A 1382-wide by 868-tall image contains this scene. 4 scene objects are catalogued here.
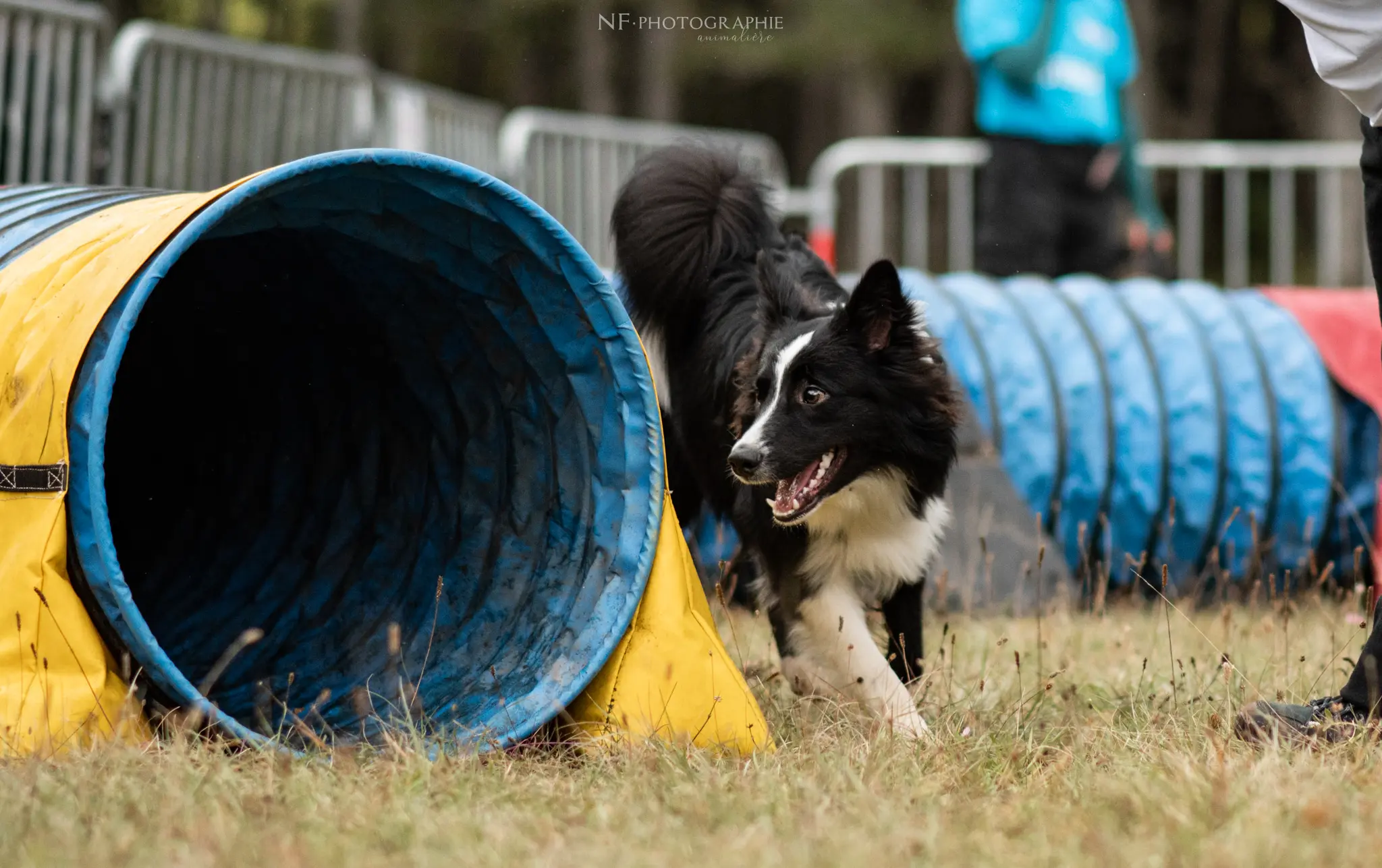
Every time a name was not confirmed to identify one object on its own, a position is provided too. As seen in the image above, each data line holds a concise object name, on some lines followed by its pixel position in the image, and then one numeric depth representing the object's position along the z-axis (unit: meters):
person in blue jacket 15.34
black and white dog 8.05
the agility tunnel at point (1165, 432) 12.40
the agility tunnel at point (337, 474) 6.29
